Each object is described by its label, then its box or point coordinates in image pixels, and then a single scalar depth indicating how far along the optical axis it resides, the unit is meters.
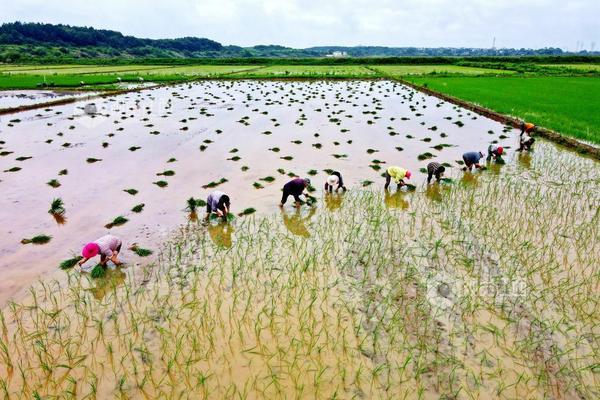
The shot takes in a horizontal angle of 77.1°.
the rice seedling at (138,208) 7.40
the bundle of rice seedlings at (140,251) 5.82
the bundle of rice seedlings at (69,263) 5.48
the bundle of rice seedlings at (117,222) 6.84
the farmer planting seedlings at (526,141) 11.34
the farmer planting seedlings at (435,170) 8.52
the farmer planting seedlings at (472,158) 9.26
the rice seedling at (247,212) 7.33
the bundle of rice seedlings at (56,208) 7.34
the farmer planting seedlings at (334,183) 8.00
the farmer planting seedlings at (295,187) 7.30
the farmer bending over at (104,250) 5.11
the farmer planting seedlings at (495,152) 10.15
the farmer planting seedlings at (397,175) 8.15
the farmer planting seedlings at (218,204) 6.76
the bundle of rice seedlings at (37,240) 6.27
